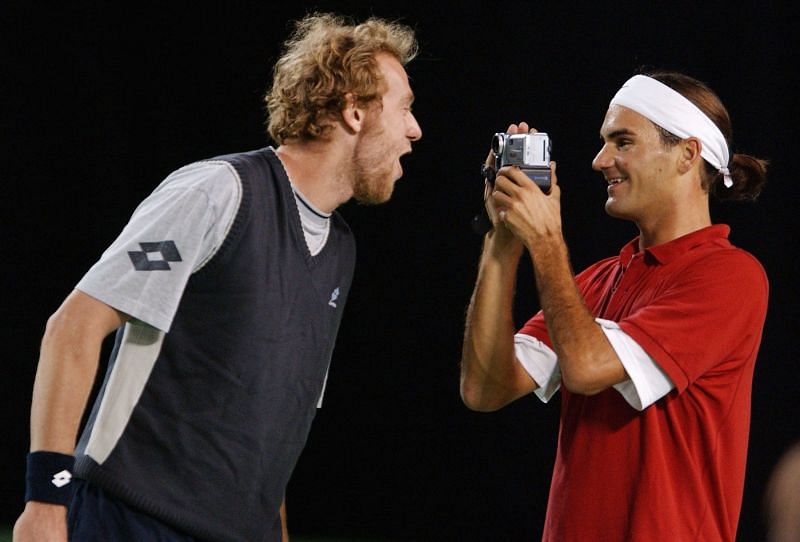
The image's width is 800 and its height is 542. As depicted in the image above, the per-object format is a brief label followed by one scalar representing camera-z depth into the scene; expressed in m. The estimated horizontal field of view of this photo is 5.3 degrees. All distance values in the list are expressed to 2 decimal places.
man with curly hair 13.75
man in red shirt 14.09
